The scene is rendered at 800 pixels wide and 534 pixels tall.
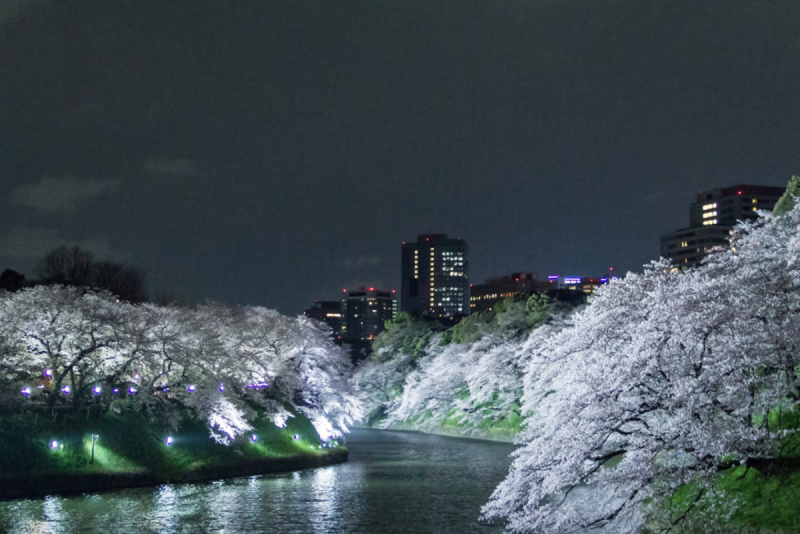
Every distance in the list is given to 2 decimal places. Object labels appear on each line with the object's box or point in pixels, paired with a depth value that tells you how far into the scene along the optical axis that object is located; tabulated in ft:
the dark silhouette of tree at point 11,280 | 242.99
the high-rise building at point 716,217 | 544.05
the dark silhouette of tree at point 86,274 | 311.06
